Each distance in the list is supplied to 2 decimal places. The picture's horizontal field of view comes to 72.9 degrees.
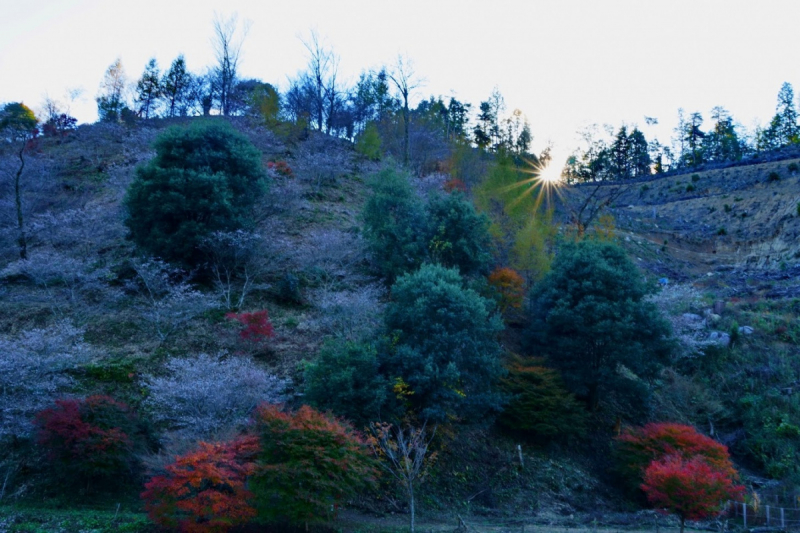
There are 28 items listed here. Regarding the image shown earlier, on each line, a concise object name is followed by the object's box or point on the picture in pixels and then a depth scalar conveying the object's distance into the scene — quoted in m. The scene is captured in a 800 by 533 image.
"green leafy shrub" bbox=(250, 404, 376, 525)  13.08
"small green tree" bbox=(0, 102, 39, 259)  49.65
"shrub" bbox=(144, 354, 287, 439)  15.97
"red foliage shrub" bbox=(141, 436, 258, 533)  12.36
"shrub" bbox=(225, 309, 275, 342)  22.52
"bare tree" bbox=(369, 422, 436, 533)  15.08
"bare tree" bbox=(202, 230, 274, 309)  26.44
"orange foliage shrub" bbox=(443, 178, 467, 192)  41.16
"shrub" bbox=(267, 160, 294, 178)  40.10
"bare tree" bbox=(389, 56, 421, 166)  43.34
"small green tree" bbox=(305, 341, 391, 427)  17.39
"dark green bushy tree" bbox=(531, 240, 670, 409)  22.97
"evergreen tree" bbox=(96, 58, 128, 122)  59.56
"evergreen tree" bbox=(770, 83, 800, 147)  74.38
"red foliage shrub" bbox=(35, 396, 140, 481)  15.17
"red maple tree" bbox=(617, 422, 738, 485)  18.67
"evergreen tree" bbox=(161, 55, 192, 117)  60.09
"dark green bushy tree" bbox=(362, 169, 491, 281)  27.14
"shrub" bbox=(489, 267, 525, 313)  27.94
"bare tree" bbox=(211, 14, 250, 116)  52.88
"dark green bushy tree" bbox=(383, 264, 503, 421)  18.59
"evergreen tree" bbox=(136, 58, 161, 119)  59.38
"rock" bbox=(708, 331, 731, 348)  29.78
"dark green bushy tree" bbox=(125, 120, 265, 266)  26.78
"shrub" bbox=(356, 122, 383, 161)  48.31
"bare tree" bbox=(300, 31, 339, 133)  55.25
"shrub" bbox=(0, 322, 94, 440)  15.82
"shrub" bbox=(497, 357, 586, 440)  21.62
